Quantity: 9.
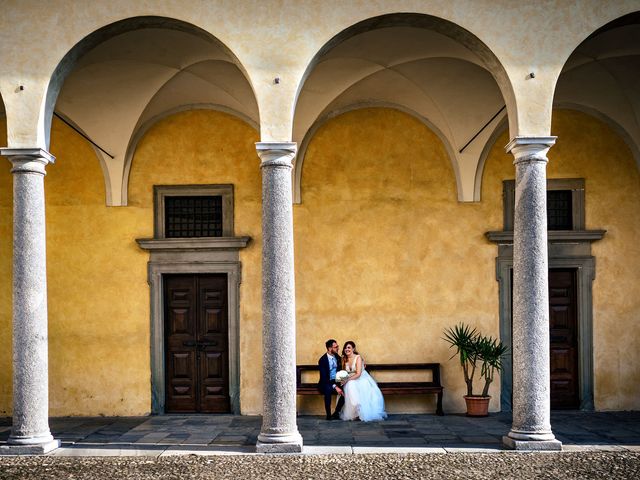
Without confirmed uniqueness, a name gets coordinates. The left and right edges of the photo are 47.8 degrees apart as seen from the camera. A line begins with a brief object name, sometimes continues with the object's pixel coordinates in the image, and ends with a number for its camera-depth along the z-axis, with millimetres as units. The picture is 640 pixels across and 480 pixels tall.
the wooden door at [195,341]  11875
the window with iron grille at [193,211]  11914
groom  11094
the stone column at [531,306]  8312
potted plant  11156
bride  10914
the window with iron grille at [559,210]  12031
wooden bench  11320
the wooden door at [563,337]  11883
